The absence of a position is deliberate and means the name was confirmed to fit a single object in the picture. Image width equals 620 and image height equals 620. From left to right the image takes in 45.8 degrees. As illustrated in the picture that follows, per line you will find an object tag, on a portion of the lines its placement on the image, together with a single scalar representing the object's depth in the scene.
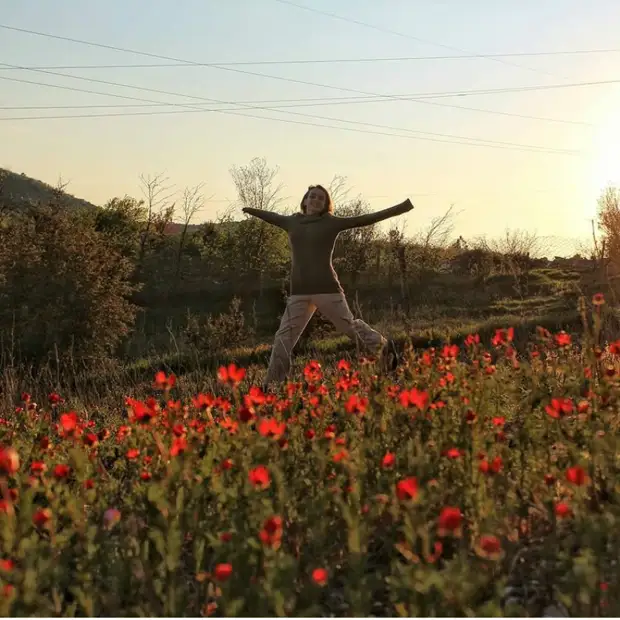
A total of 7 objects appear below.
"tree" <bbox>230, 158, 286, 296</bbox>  30.56
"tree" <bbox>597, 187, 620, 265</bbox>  28.67
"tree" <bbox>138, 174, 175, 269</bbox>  33.44
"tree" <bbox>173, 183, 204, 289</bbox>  29.81
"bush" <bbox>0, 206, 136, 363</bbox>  17.50
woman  6.77
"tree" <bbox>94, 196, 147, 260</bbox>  32.34
